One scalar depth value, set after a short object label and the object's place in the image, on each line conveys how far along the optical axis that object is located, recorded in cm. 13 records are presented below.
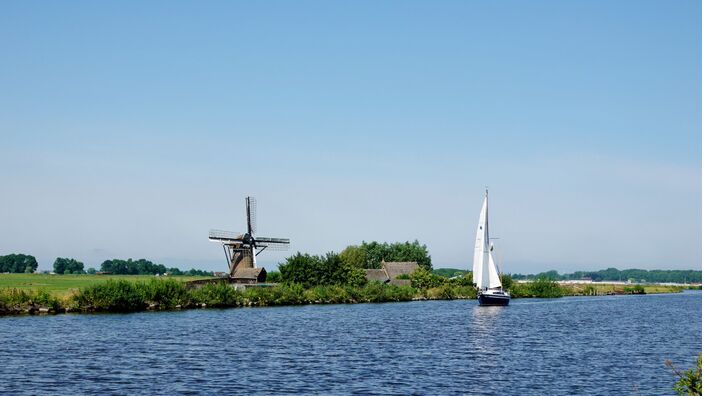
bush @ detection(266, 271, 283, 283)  12099
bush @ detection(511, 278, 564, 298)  14675
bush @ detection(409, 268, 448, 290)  13538
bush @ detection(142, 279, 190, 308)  8662
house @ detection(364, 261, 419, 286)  14725
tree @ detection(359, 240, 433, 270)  18388
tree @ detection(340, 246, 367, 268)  16888
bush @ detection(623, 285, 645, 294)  18804
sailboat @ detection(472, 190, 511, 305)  11331
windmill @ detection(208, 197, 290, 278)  12019
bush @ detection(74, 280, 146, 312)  8081
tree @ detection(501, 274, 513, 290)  14273
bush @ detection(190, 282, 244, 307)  9250
